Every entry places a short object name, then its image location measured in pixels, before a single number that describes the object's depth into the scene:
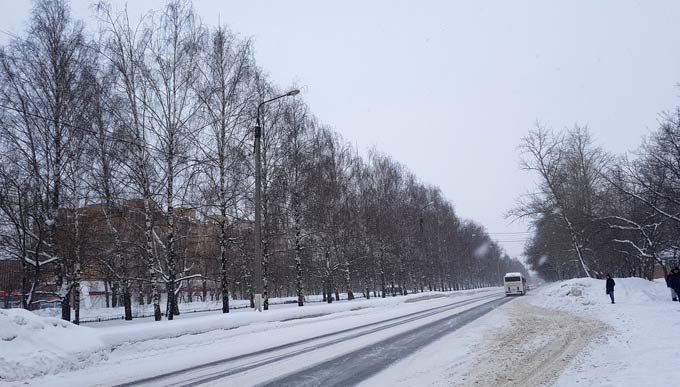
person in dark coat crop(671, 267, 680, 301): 20.75
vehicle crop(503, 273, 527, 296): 51.94
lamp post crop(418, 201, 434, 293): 58.89
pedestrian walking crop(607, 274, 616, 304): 23.73
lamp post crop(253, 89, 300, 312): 17.73
